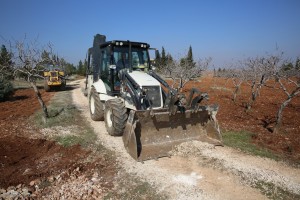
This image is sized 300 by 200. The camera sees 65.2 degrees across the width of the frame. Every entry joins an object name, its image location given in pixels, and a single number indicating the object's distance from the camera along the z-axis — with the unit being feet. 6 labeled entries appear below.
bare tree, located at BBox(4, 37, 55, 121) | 29.49
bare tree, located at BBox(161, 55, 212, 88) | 58.19
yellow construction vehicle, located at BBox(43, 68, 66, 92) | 65.31
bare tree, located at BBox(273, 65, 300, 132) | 26.53
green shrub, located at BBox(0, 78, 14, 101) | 51.57
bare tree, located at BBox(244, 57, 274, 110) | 36.78
